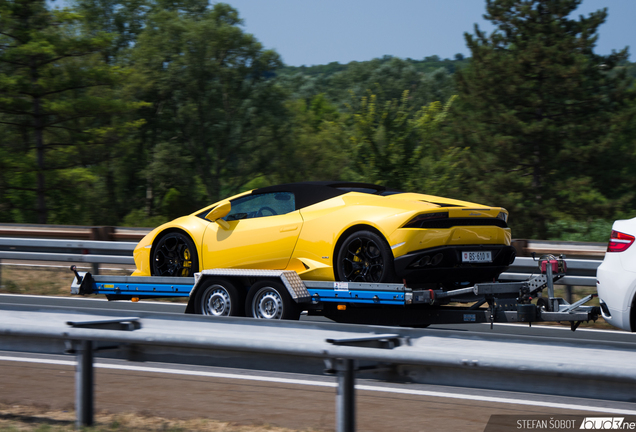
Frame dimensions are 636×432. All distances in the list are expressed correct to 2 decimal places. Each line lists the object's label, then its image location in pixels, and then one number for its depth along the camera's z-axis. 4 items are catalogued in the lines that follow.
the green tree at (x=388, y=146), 54.41
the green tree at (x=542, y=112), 54.69
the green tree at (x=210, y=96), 72.44
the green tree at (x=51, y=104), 55.34
